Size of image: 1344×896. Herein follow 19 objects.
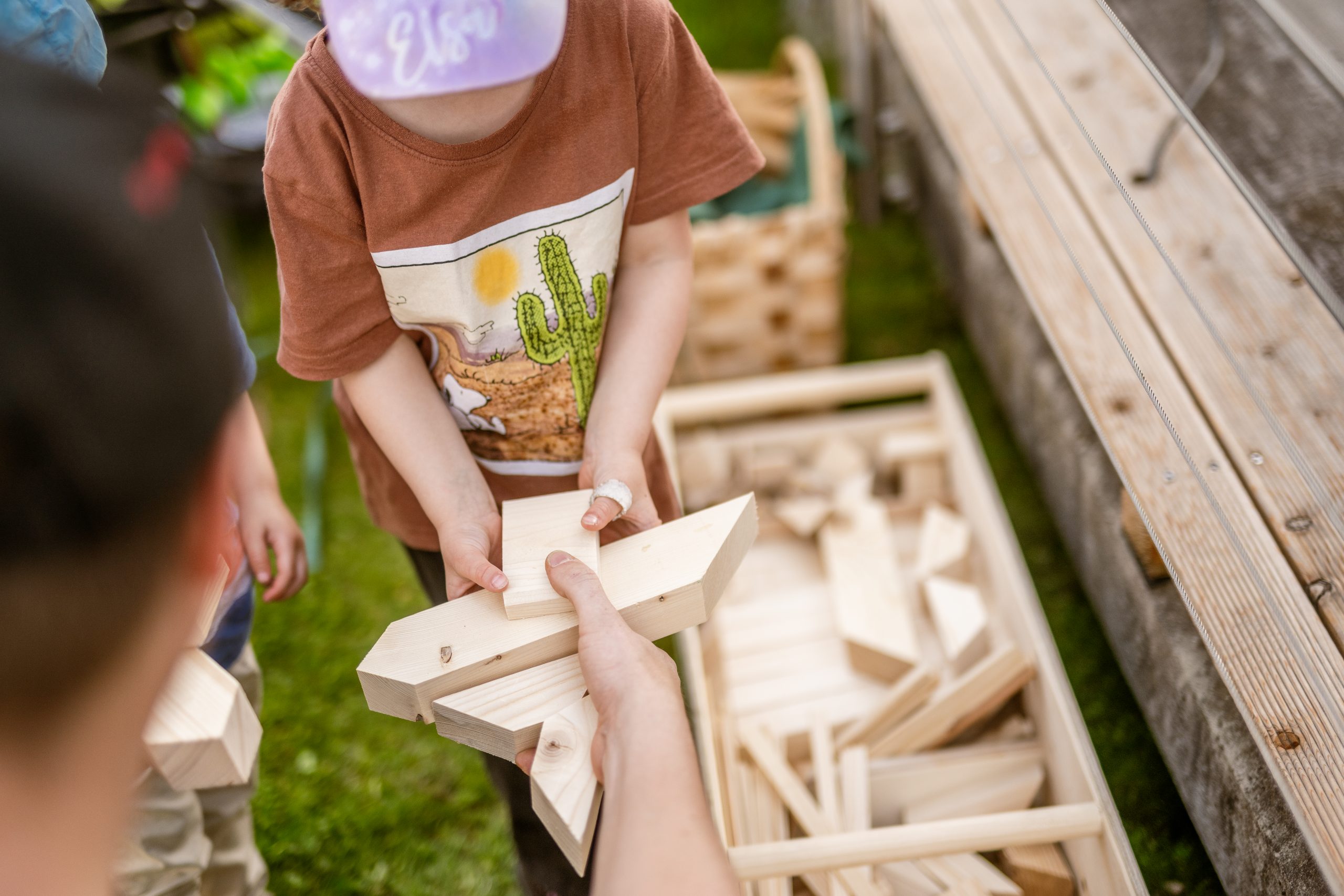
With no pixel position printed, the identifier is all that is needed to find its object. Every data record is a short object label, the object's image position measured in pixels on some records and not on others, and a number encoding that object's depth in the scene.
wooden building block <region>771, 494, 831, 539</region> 2.17
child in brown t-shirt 0.87
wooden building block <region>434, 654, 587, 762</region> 0.91
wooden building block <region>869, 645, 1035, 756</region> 1.65
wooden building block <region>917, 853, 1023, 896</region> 1.39
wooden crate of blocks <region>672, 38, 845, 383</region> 2.42
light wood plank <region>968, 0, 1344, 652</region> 1.03
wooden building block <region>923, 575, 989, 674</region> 1.82
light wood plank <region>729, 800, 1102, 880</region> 1.18
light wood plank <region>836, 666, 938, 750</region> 1.72
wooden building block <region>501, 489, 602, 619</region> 0.96
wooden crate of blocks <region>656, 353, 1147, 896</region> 1.38
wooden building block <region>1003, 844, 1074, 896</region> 1.38
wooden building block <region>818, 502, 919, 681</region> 1.84
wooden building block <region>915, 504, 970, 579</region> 2.02
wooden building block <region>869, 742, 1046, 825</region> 1.62
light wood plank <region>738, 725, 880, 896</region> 1.38
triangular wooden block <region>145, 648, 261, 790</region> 0.91
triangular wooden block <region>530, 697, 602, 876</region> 0.84
